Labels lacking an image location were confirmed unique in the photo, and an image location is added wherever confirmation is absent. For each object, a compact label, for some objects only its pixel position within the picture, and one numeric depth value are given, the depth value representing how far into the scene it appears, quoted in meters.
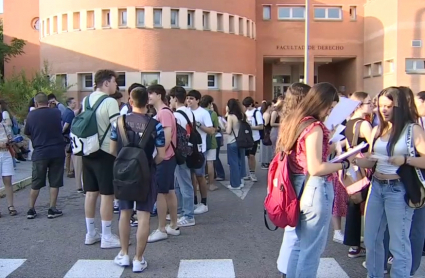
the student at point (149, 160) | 4.95
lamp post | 20.98
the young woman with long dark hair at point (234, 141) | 9.52
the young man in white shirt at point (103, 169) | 5.75
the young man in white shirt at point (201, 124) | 7.78
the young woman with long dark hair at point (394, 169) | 4.03
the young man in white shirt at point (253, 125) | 10.90
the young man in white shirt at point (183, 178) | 6.88
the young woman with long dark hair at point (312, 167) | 3.49
